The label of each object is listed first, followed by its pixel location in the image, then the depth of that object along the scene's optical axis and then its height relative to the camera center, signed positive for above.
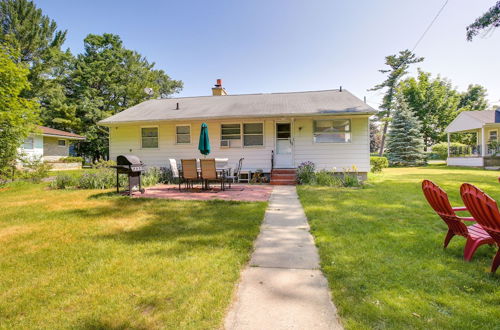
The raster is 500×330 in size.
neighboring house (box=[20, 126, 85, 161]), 21.97 +1.83
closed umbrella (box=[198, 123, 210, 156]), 9.53 +0.67
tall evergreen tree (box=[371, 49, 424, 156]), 31.95 +11.56
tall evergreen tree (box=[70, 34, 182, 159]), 27.58 +9.39
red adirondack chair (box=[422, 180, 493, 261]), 2.96 -0.85
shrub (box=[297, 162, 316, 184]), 10.47 -0.59
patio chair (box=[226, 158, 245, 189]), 9.22 -0.59
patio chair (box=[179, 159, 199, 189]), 8.76 -0.32
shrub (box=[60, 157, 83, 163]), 24.12 +0.17
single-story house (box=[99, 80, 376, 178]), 11.48 +1.50
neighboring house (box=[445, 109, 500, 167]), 18.97 +2.29
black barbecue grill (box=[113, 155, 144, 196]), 7.76 -0.25
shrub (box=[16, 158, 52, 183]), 10.88 -0.45
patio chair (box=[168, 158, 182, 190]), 9.83 -0.24
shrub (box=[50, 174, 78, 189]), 9.56 -0.81
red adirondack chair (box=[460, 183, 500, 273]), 2.48 -0.54
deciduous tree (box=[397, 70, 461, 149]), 30.36 +7.16
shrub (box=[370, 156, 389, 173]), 16.22 -0.26
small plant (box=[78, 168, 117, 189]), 9.49 -0.74
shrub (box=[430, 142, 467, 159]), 28.31 +1.21
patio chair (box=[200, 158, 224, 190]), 8.44 -0.32
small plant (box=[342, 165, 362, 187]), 9.72 -0.87
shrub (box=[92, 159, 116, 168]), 10.97 -0.12
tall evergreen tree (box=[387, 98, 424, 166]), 24.08 +1.88
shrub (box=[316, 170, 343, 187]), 9.79 -0.81
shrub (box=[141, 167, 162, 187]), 10.64 -0.70
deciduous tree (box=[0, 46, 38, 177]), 8.92 +2.02
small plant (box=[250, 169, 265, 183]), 11.69 -0.79
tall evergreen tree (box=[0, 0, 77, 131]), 25.11 +12.13
